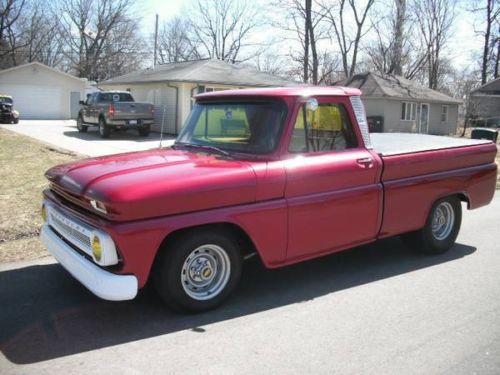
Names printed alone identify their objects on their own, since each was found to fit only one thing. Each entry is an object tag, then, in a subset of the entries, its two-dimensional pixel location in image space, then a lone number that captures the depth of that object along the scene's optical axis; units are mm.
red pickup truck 3795
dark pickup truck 20625
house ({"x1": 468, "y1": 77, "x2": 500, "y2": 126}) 39875
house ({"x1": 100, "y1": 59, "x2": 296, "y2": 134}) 23922
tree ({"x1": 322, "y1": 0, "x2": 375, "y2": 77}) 39875
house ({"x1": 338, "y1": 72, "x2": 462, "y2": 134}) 31922
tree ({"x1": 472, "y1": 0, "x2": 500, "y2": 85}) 50409
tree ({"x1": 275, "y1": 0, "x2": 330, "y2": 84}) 36156
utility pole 54094
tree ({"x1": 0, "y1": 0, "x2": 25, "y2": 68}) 44069
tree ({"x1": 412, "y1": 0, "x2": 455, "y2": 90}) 50281
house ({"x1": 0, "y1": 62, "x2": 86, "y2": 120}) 34875
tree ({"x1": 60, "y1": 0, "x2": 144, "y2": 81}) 53781
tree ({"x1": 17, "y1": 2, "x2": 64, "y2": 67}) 50656
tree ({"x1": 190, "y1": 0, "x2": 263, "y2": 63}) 57344
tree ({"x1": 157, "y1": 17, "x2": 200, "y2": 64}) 63375
